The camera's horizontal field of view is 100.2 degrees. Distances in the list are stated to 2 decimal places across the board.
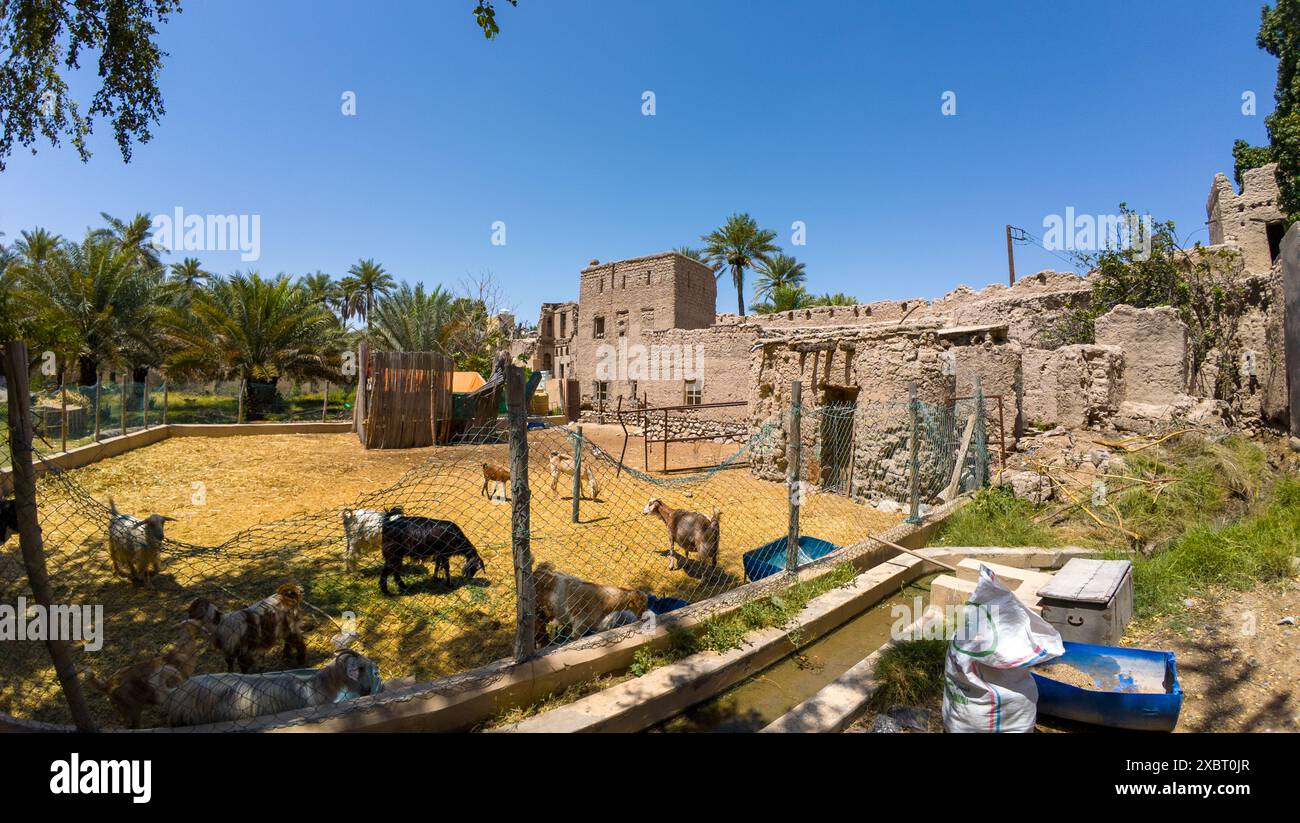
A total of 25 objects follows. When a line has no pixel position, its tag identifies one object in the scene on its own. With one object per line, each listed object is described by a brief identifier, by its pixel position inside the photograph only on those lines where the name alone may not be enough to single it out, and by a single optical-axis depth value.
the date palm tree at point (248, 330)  18.67
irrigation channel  3.35
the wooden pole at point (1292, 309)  6.78
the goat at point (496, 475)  9.14
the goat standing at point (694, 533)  6.29
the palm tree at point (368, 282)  36.44
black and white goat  5.30
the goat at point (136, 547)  5.04
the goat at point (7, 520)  5.34
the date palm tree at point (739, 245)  31.34
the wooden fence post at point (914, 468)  6.63
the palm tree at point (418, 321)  22.80
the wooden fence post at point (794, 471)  4.88
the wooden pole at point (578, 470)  7.83
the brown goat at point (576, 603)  4.17
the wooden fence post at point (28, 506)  2.29
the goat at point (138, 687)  3.04
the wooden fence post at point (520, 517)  3.04
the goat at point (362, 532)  5.85
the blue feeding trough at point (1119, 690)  2.90
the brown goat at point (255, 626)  3.84
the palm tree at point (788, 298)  31.80
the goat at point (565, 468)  9.77
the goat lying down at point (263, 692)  2.82
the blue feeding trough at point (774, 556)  5.68
